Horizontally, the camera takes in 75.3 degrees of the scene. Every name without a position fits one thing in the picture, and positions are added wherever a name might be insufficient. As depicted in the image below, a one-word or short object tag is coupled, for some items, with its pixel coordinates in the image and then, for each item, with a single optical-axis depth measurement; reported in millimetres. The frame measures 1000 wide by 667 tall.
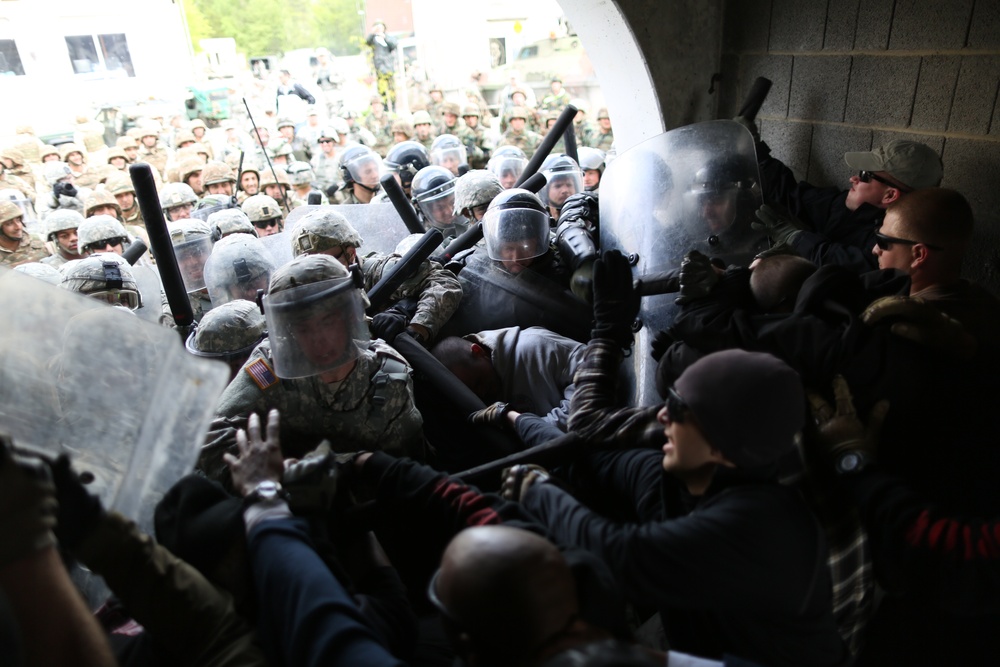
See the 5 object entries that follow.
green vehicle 19000
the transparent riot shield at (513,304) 3609
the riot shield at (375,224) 5168
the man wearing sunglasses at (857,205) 3014
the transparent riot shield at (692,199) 2936
